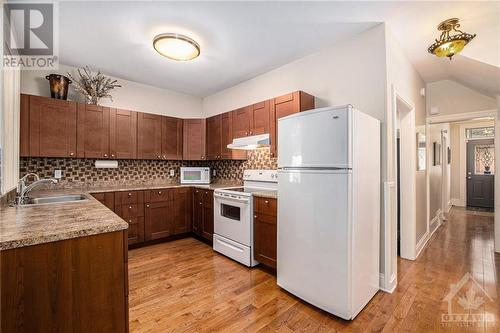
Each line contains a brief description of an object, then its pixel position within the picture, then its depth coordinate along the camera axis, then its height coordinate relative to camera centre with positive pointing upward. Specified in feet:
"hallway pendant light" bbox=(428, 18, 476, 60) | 6.97 +4.01
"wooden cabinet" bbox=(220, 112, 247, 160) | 12.27 +1.56
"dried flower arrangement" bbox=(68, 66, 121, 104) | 10.77 +4.10
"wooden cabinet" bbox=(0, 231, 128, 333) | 3.24 -1.89
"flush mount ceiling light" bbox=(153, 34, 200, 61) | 7.85 +4.48
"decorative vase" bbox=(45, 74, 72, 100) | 9.89 +3.75
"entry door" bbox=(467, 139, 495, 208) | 19.69 -0.60
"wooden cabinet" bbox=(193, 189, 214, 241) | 11.46 -2.44
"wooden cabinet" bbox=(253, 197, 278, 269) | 8.39 -2.48
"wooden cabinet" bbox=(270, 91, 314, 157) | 8.91 +2.54
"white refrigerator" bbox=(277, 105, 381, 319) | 5.89 -1.19
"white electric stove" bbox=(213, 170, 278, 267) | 9.20 -2.17
